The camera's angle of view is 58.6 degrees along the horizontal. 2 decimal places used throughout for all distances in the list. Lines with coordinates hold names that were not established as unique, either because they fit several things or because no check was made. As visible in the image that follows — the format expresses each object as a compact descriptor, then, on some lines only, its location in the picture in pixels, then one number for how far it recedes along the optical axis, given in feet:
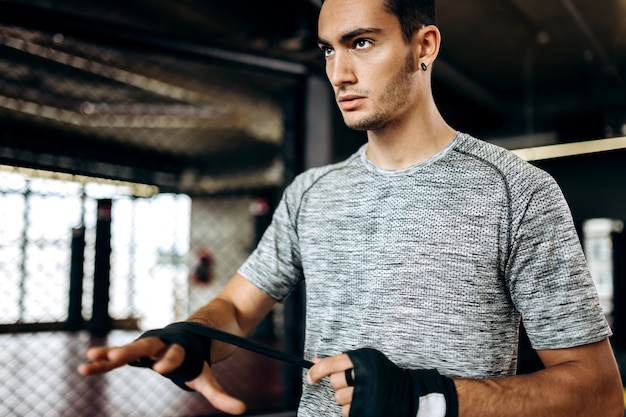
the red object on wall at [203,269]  33.24
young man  2.84
